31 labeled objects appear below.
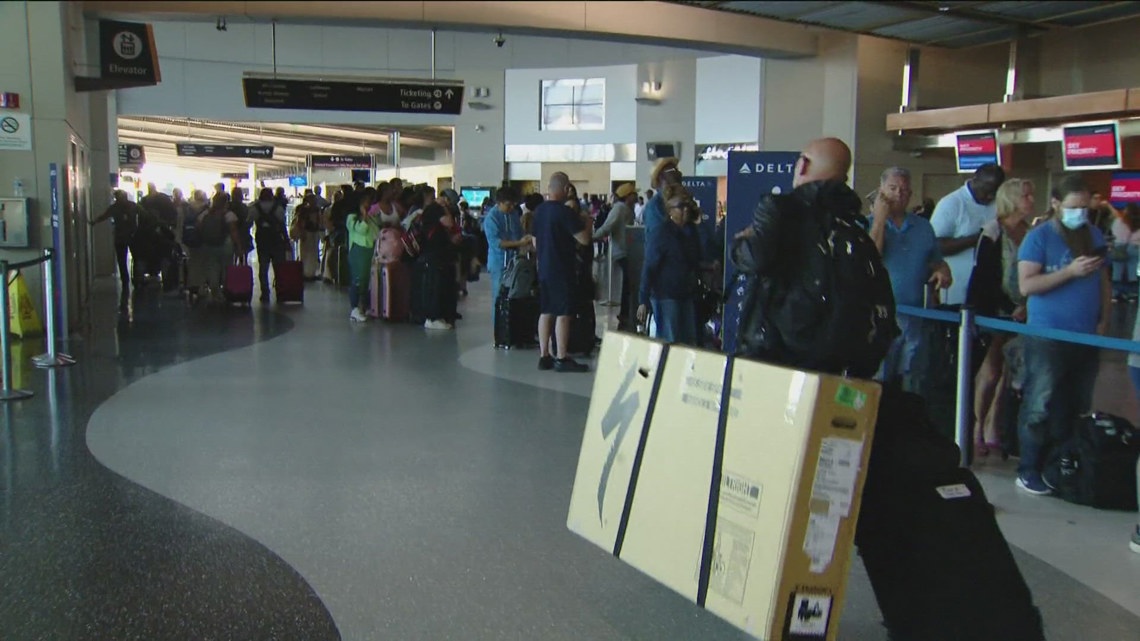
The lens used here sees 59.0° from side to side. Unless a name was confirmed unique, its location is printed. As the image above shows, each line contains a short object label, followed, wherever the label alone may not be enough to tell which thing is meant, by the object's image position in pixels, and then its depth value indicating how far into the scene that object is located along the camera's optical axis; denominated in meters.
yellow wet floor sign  10.12
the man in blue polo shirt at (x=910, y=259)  5.41
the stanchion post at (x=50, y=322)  8.44
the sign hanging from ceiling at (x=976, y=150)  15.50
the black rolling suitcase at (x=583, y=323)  9.88
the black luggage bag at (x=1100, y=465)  4.92
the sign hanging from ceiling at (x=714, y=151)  25.49
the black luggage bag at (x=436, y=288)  11.78
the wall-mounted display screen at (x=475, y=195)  28.15
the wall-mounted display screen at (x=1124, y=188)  19.31
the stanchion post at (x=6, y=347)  7.34
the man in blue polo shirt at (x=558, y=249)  8.39
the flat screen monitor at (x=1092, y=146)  14.12
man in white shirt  6.15
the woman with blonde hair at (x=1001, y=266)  5.76
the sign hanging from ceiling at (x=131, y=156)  29.55
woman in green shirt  12.71
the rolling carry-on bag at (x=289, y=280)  14.20
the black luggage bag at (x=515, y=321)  10.12
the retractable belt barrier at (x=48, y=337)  7.36
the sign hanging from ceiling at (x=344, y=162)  34.72
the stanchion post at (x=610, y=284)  13.74
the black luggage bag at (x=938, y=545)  3.01
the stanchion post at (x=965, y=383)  5.29
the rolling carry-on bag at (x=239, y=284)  13.89
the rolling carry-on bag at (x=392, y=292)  12.43
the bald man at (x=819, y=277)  3.14
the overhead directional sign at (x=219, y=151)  33.38
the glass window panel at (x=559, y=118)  28.61
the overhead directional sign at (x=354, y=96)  17.30
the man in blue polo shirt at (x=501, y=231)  10.39
